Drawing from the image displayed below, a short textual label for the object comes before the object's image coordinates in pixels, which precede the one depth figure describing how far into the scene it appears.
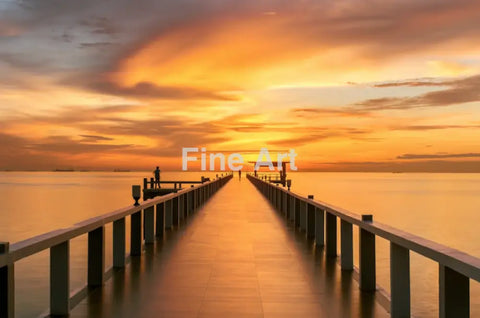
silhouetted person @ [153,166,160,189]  53.11
